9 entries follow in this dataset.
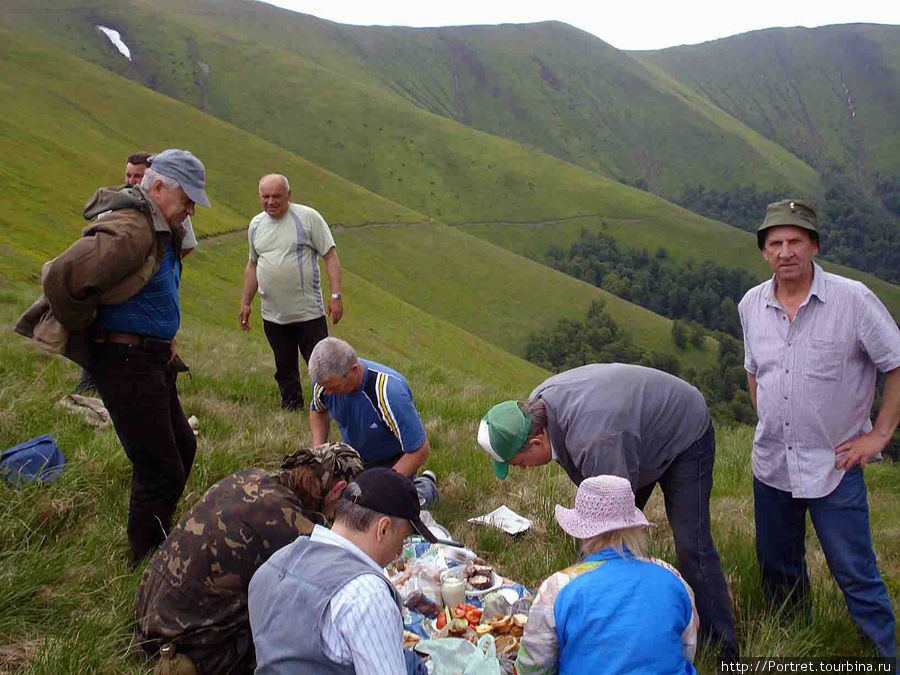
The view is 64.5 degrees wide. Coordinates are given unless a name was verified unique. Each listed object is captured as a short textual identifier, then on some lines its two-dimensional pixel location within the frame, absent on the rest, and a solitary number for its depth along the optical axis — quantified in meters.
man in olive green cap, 3.80
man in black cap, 2.59
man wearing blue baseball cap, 3.85
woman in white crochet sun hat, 2.79
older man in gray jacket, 3.65
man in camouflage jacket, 3.51
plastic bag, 3.63
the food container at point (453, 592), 4.44
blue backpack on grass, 4.75
